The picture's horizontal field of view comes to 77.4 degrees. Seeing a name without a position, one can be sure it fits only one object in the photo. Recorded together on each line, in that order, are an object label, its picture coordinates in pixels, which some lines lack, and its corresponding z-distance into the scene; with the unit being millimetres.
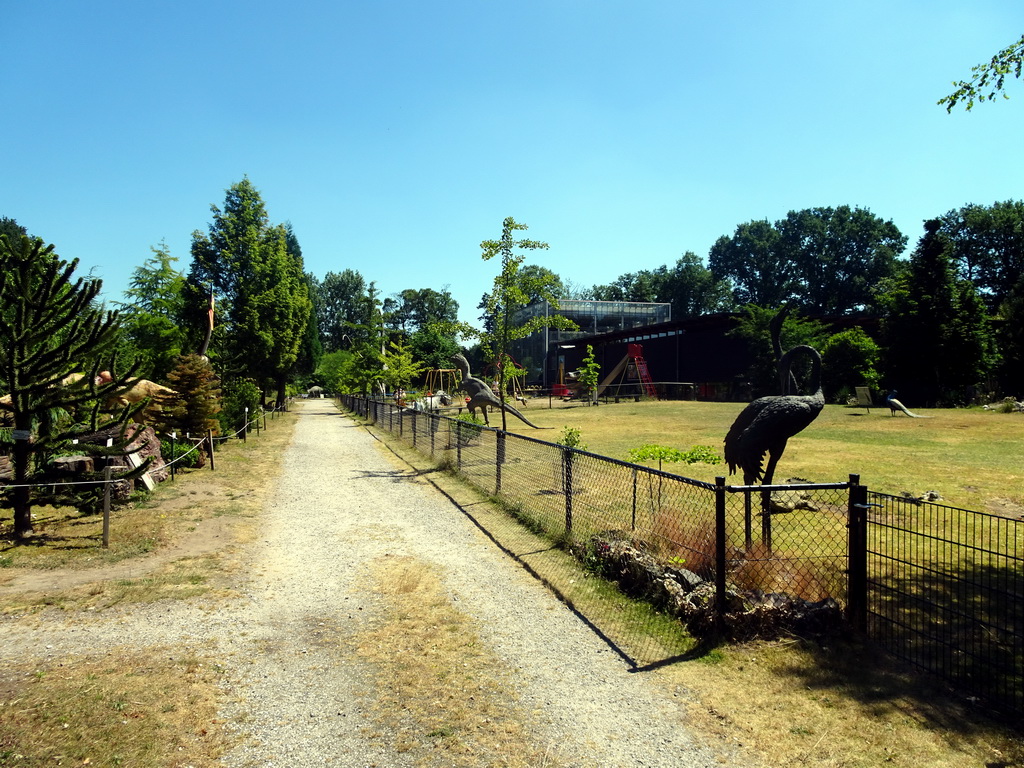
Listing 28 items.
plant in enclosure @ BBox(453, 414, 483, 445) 13211
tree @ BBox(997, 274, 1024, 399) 31953
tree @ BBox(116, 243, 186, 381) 22125
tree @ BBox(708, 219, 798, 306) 82000
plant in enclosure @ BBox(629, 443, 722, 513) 11984
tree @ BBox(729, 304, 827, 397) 39094
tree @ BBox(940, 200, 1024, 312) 53219
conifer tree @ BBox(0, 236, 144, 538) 7652
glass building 64188
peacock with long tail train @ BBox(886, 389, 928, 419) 25300
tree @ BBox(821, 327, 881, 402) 36188
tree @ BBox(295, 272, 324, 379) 50750
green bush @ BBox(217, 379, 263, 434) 20062
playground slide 43969
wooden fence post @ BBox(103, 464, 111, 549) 7555
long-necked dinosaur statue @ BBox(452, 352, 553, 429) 17922
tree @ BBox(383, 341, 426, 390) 35562
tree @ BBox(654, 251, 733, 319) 87312
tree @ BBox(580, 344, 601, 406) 41562
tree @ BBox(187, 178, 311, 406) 26891
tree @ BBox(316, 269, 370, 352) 85500
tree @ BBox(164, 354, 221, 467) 14922
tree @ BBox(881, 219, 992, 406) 31688
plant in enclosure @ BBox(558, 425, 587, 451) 11441
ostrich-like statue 6969
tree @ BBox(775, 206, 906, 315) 74125
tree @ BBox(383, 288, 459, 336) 86625
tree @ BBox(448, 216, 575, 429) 15438
